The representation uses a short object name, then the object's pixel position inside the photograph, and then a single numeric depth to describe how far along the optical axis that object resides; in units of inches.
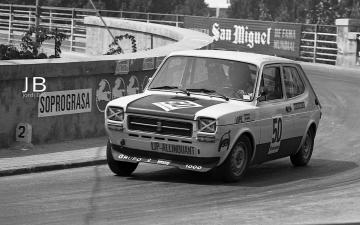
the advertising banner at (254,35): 1549.0
